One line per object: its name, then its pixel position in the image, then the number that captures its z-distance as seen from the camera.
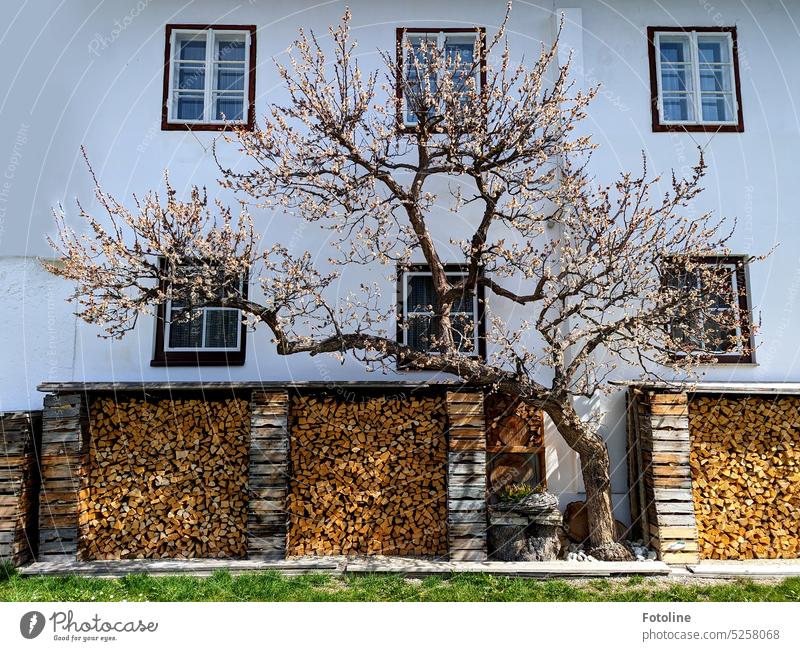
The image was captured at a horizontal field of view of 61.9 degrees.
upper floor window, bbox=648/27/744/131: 8.66
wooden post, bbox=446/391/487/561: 7.00
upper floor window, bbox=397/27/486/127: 7.12
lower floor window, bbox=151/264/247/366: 8.16
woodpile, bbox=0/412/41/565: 6.90
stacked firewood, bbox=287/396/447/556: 7.30
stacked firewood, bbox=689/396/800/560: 7.34
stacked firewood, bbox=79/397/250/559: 7.25
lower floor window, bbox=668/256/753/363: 7.57
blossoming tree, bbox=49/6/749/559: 6.77
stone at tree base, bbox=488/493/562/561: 6.97
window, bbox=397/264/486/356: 8.16
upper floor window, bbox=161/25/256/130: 8.60
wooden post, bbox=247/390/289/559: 7.06
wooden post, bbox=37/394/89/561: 7.02
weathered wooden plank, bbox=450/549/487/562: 6.98
